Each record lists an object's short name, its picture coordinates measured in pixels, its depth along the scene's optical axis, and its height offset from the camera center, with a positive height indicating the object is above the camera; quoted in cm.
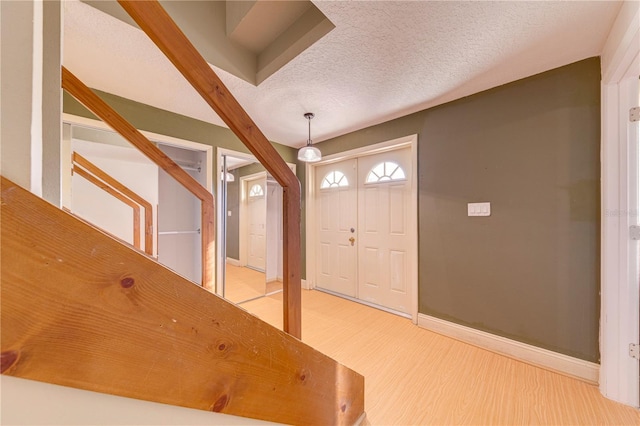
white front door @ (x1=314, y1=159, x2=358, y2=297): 330 -21
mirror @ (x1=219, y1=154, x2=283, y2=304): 344 -27
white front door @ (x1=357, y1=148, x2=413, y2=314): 278 -21
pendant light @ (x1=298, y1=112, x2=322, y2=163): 250 +62
